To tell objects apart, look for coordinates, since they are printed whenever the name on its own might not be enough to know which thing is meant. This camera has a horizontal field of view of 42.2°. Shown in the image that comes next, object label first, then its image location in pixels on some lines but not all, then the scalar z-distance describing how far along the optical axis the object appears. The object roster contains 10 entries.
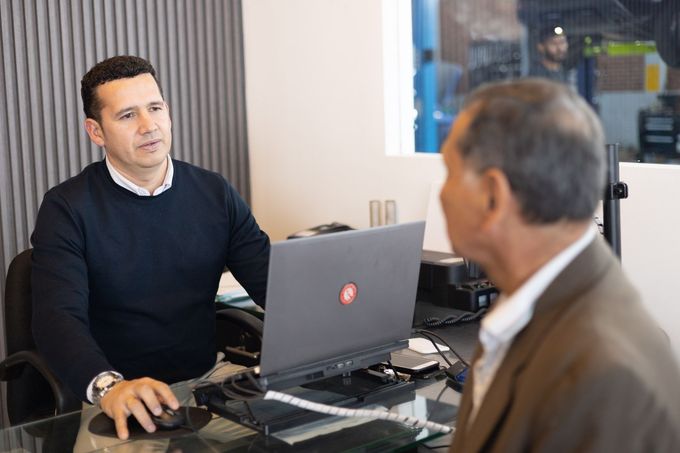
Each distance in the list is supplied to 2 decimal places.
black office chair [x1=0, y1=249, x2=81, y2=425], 2.35
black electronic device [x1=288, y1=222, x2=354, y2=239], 3.33
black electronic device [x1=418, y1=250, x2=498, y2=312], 2.62
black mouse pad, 1.70
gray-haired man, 0.88
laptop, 1.62
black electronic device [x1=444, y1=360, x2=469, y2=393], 1.94
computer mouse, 1.70
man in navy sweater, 2.31
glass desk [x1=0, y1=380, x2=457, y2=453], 1.65
